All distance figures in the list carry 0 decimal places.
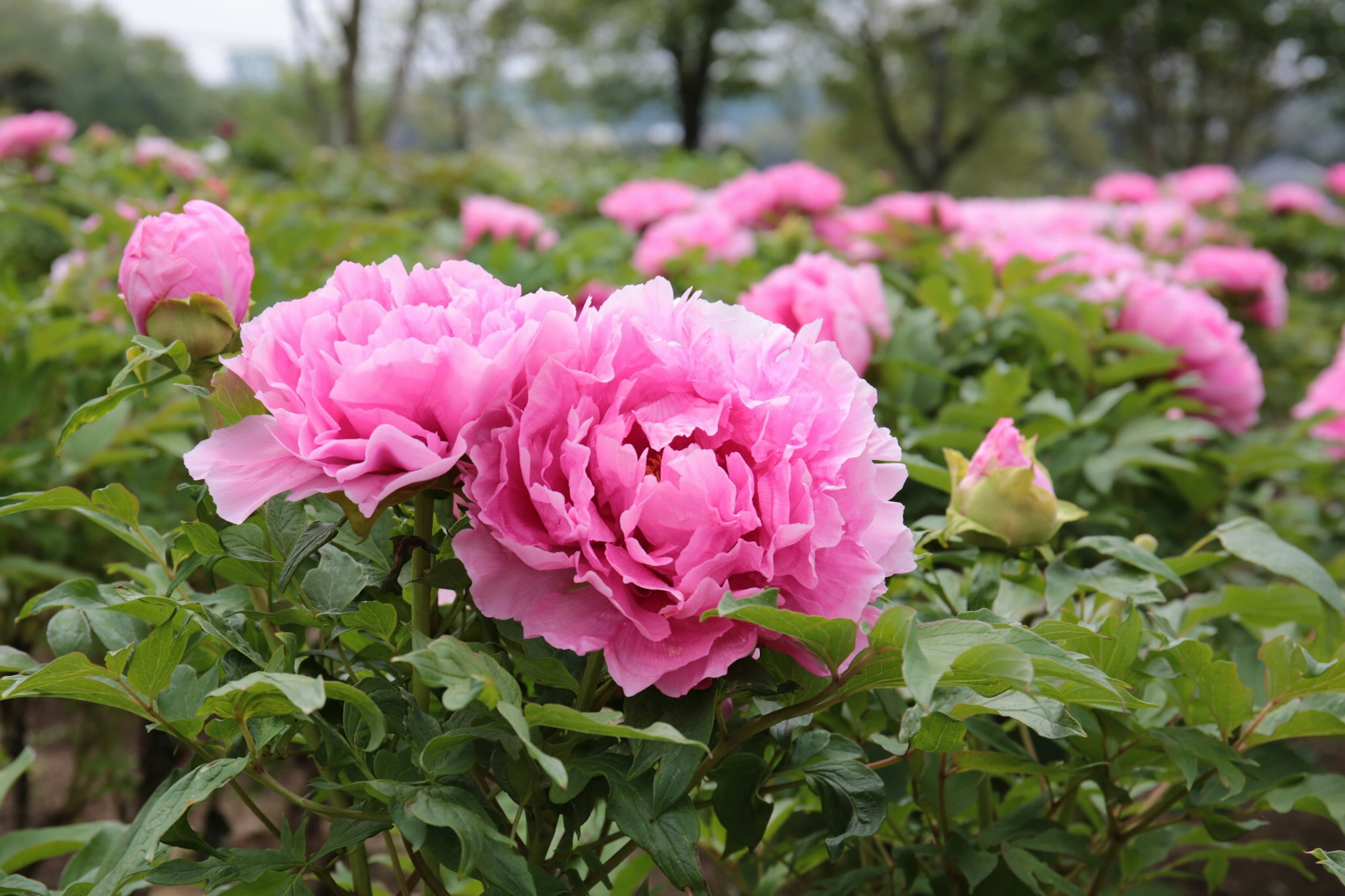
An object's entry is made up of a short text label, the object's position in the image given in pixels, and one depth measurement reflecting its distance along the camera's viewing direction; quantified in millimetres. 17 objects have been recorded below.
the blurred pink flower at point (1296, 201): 4691
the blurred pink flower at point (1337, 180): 5133
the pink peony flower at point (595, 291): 1896
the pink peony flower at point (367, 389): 582
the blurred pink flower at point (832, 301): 1363
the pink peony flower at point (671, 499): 586
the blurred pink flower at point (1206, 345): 1550
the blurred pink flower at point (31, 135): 3521
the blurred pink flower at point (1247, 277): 2541
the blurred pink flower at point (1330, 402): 1980
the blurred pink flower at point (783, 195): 2906
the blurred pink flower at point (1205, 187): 5043
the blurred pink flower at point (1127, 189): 5039
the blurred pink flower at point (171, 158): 3455
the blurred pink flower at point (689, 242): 2293
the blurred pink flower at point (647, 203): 3012
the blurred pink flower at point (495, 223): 2580
